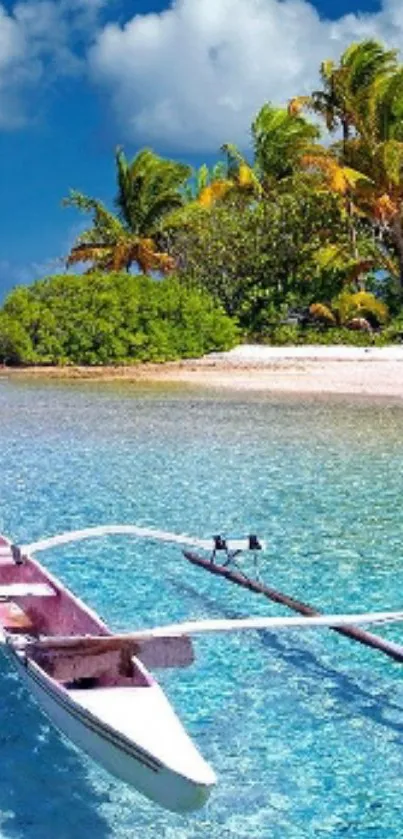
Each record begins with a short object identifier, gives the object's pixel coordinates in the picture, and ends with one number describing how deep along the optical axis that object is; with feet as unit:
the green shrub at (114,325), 105.91
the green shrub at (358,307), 105.70
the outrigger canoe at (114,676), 13.91
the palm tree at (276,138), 126.11
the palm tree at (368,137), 102.22
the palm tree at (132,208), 129.29
